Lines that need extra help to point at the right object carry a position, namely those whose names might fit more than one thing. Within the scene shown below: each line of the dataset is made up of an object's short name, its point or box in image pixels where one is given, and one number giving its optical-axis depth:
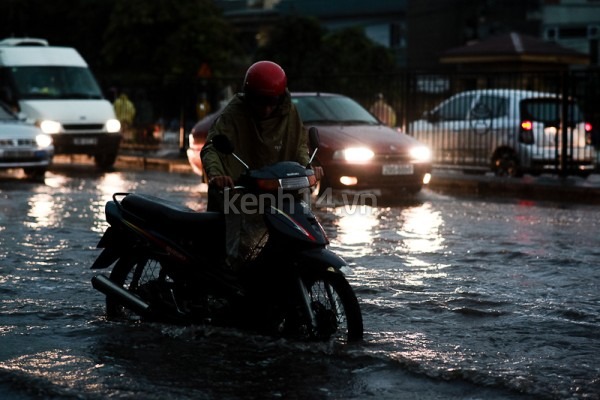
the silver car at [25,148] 20.91
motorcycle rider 6.97
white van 24.02
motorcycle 6.68
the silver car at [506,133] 20.30
